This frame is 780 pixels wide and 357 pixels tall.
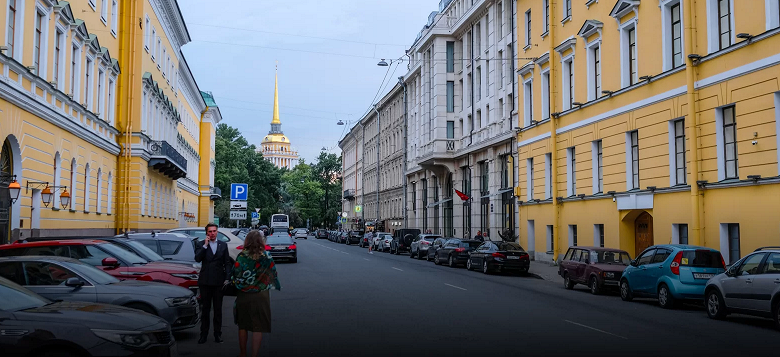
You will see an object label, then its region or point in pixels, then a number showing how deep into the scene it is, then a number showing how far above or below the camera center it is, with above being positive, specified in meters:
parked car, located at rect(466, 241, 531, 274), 28.16 -1.26
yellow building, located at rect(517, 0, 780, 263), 19.30 +3.39
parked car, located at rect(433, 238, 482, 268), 33.56 -1.19
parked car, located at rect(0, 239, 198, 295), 12.09 -0.62
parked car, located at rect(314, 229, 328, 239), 105.22 -1.34
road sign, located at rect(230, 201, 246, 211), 48.31 +1.29
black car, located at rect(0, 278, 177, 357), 6.90 -1.03
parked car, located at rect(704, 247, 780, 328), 12.98 -1.16
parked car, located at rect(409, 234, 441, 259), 41.31 -1.07
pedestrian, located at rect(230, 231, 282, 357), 9.00 -0.81
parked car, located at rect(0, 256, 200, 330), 9.93 -0.89
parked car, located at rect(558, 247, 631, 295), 20.05 -1.17
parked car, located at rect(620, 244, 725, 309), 16.31 -1.03
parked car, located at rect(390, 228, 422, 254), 48.38 -0.93
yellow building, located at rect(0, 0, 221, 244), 20.33 +4.00
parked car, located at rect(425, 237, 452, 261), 36.95 -1.13
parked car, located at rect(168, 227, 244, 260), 21.11 -0.39
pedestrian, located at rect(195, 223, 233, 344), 10.84 -0.72
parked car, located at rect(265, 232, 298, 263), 33.94 -1.13
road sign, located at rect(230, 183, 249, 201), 52.34 +2.40
